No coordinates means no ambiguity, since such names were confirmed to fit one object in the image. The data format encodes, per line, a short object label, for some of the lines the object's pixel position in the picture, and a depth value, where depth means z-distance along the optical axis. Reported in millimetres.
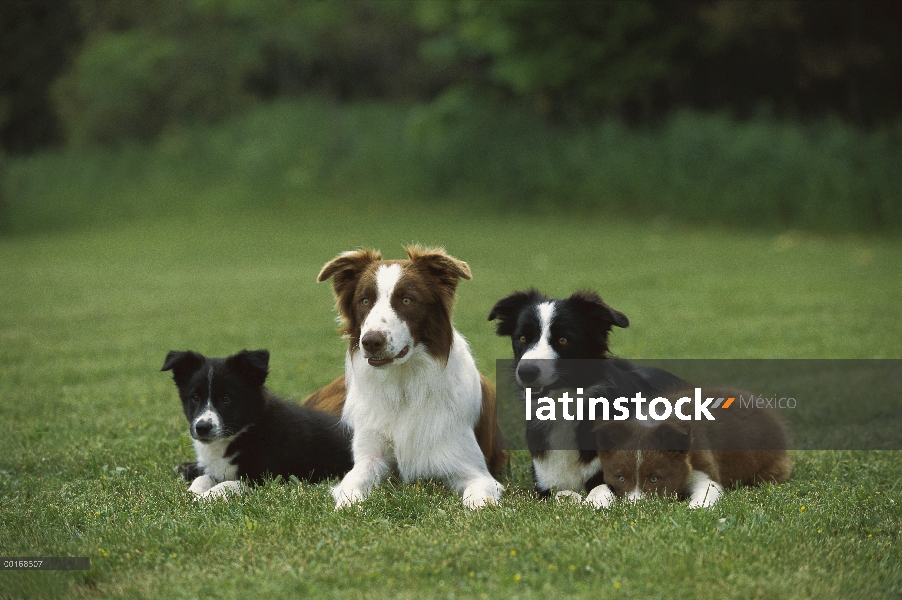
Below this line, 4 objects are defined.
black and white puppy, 12352
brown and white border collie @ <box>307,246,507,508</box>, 11258
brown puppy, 11133
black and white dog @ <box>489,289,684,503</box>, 11359
